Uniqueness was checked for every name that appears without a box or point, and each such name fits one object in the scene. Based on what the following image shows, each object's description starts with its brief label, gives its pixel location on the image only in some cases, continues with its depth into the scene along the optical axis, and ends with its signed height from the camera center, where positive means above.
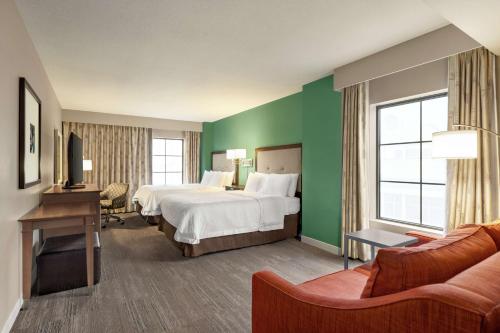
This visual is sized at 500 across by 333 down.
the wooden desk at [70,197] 3.43 -0.40
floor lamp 1.96 +0.16
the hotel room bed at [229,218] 3.74 -0.77
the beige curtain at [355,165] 3.56 +0.02
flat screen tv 3.59 +0.06
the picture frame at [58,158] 5.12 +0.15
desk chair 5.73 -0.70
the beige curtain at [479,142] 2.40 +0.22
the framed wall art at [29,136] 2.42 +0.30
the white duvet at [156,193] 5.31 -0.54
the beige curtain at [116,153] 6.81 +0.34
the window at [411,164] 3.10 +0.03
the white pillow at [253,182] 5.38 -0.32
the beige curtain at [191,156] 8.13 +0.30
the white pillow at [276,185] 4.81 -0.33
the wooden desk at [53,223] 2.48 -0.55
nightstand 6.19 -0.49
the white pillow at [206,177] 7.12 -0.29
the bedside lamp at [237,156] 6.24 +0.24
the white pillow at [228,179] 6.65 -0.31
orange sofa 0.84 -0.46
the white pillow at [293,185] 4.79 -0.32
